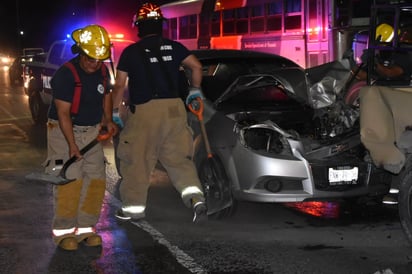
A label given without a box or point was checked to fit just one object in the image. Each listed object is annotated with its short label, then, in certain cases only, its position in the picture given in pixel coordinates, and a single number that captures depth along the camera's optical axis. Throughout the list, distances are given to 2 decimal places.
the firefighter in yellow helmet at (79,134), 4.91
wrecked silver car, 5.44
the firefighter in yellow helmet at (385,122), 4.77
